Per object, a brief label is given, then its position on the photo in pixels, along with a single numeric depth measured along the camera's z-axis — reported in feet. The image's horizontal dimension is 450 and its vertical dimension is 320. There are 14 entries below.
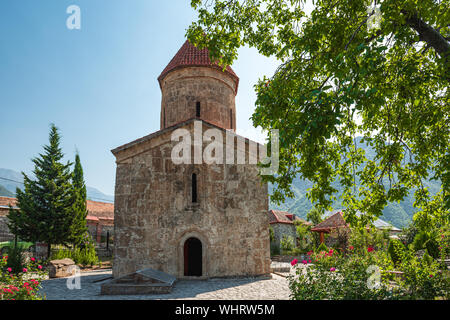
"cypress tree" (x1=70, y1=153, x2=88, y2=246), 57.31
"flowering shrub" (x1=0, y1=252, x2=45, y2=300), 16.63
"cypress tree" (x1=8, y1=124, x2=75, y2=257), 53.42
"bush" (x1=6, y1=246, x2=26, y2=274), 38.14
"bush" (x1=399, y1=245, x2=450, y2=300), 14.89
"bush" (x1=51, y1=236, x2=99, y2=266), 47.19
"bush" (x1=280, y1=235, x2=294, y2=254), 84.89
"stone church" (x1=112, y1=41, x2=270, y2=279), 33.81
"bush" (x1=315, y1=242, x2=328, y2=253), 59.97
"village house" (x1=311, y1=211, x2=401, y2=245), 69.41
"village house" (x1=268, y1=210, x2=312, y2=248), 93.64
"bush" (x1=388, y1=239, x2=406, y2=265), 35.36
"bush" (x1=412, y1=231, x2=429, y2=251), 49.53
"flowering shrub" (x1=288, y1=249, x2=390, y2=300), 15.23
